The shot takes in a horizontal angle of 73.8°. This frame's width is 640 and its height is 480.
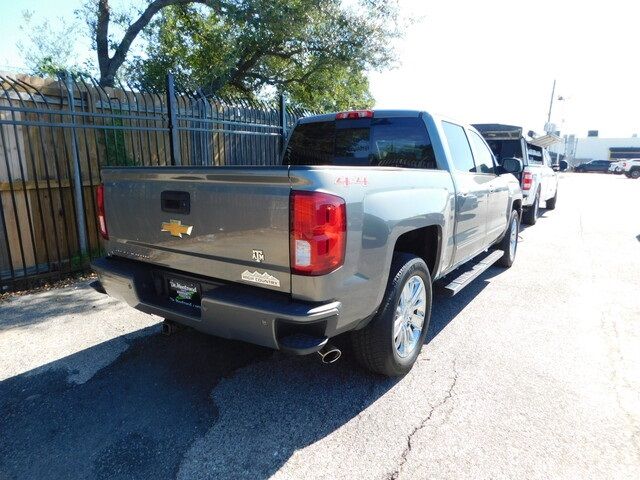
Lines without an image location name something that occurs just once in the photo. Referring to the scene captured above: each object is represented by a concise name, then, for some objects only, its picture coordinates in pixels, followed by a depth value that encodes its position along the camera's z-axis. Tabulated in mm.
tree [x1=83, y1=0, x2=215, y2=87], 13094
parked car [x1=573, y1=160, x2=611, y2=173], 49281
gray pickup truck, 2318
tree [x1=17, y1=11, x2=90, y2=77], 17809
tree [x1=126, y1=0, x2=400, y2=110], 12172
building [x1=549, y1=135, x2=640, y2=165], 63188
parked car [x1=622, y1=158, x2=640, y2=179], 37375
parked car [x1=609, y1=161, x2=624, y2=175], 44403
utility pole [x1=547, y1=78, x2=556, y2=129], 37656
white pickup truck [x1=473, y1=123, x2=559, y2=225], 8898
